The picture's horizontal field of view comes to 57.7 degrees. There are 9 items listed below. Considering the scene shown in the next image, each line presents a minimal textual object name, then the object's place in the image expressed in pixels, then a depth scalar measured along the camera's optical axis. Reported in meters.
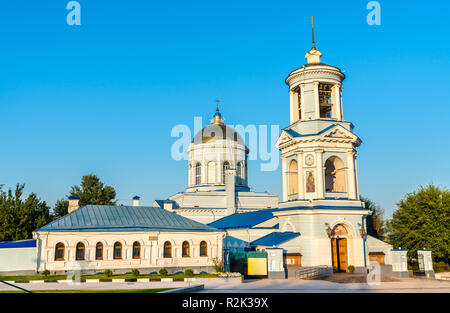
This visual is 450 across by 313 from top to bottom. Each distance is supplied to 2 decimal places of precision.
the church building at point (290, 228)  28.69
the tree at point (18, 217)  41.09
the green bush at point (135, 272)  27.75
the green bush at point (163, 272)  28.09
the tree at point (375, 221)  51.78
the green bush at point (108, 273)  27.15
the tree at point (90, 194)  57.28
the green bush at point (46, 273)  27.36
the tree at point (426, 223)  33.22
